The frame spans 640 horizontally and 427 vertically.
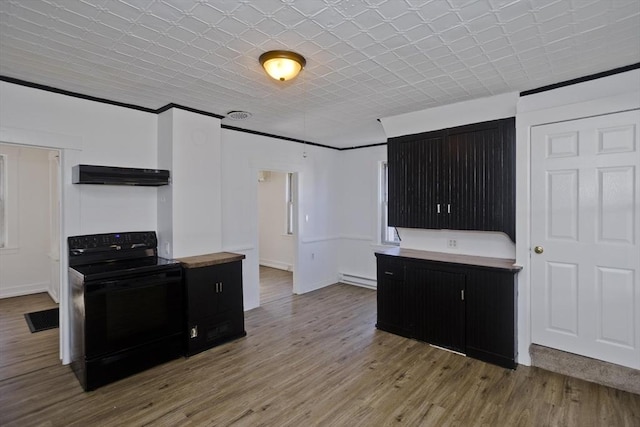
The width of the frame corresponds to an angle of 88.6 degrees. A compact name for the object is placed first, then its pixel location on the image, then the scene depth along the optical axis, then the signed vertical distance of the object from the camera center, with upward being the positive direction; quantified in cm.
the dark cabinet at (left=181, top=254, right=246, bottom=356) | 330 -98
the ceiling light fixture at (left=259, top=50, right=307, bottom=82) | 233 +108
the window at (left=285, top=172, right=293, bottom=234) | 730 +9
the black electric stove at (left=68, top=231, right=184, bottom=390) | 270 -86
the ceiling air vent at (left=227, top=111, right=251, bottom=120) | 381 +116
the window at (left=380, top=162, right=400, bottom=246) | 576 -1
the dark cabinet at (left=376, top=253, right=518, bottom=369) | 310 -99
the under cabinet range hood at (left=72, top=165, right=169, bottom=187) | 297 +36
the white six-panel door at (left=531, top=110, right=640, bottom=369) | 265 -23
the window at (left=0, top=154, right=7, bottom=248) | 521 +23
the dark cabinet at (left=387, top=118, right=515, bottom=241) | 329 +36
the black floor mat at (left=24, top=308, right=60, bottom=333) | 399 -137
